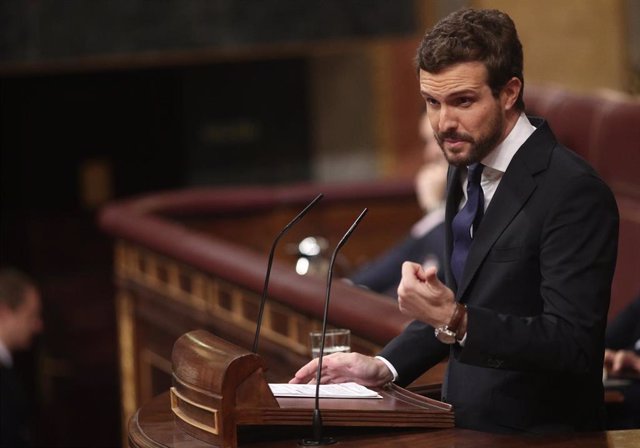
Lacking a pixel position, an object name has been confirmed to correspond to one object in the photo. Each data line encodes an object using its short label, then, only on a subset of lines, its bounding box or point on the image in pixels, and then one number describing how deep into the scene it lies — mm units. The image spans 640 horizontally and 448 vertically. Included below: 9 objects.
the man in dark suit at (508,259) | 4199
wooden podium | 4242
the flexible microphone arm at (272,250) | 4504
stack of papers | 4504
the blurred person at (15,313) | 11000
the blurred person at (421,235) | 10002
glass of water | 5508
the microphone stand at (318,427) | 4320
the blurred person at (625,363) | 5848
